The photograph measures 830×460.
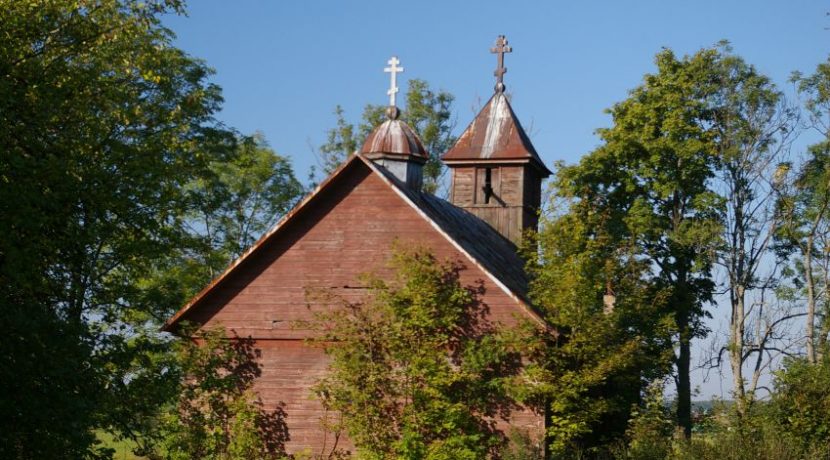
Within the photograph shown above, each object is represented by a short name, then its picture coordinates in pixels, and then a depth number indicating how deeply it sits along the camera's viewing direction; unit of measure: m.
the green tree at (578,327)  20.38
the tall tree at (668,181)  32.41
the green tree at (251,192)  39.22
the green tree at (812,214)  33.88
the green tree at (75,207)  12.73
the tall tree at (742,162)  34.03
